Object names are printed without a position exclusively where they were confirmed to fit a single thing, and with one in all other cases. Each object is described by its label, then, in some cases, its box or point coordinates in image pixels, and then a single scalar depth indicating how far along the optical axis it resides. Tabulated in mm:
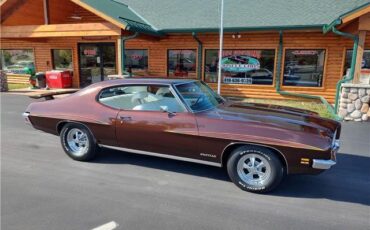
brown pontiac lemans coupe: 3508
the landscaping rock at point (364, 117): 8172
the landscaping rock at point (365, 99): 8102
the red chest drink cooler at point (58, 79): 14539
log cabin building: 10617
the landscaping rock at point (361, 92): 8164
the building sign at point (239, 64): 12094
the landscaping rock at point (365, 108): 8078
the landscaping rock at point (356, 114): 8177
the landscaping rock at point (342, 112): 8320
